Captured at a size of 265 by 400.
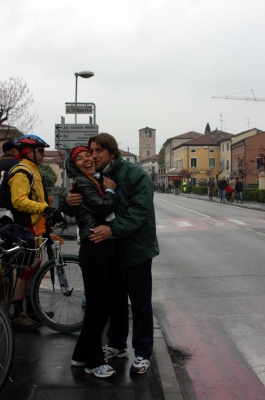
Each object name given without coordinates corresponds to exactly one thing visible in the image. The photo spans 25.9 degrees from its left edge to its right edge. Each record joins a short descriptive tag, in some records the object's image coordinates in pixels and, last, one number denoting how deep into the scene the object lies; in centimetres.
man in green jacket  420
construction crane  12414
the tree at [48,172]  4837
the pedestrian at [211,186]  4853
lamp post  2027
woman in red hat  414
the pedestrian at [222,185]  4194
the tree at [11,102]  3766
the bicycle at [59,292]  541
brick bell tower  19262
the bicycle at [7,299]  365
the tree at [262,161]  3924
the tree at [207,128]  16488
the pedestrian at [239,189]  4126
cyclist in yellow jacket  527
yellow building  11262
